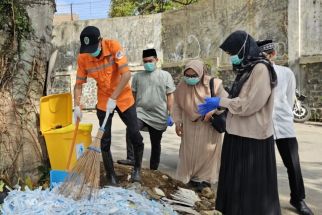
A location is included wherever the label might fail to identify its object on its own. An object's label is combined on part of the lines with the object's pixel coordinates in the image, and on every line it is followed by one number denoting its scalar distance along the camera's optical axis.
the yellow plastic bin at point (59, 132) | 4.28
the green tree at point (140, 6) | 24.95
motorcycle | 12.05
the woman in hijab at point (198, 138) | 4.98
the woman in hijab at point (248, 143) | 3.42
